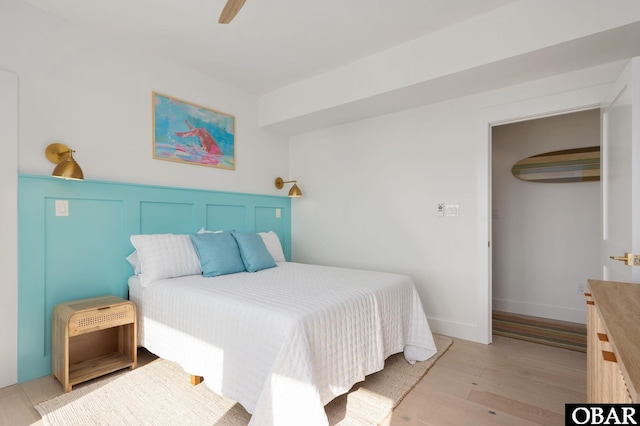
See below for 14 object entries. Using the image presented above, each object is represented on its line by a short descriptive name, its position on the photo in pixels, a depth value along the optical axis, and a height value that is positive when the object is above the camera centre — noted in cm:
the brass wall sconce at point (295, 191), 392 +24
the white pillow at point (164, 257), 248 -37
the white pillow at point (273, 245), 345 -37
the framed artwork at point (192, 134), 301 +79
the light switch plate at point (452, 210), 306 +1
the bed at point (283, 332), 153 -72
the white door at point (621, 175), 166 +21
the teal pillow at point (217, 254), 266 -37
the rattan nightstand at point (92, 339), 207 -95
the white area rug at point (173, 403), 176 -115
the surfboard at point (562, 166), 334 +49
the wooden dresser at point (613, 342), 65 -31
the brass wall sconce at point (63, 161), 217 +35
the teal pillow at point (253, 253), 288 -38
